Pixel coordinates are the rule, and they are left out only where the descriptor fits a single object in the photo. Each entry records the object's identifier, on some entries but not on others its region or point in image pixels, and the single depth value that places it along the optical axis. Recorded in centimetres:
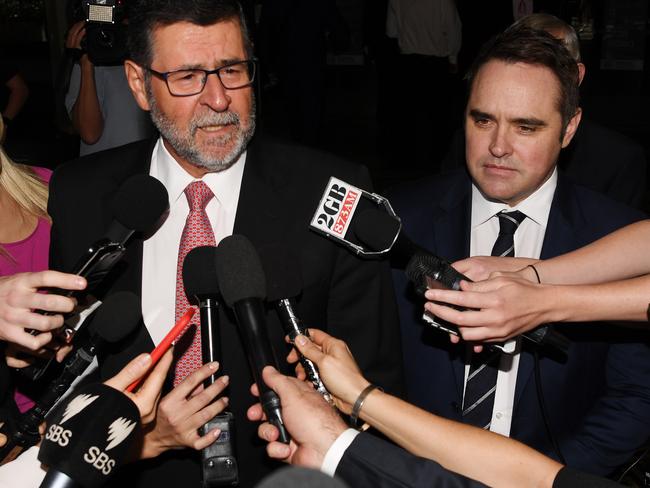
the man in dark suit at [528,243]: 233
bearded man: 226
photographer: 397
